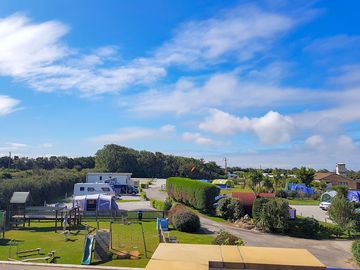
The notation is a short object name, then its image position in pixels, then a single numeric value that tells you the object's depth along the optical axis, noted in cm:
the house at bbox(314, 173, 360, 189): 8310
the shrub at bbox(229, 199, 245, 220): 3244
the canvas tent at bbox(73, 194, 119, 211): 3478
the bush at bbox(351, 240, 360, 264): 1866
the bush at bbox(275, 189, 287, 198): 5616
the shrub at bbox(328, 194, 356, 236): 2818
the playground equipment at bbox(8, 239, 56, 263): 1571
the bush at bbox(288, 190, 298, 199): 5825
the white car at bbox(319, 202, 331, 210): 4412
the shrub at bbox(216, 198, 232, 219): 3346
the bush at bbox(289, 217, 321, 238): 2814
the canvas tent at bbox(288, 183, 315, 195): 6132
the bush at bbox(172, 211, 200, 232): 2642
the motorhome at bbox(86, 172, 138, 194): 6288
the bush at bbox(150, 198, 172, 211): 3472
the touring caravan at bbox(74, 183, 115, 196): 4769
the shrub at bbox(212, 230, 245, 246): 1839
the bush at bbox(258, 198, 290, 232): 2838
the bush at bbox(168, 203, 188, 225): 2836
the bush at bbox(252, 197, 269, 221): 3012
